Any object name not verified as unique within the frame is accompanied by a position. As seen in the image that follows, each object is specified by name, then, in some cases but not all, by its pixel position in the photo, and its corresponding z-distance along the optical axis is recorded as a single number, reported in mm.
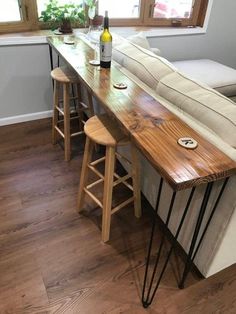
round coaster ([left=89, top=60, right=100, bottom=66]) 1769
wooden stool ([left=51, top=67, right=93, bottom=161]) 1995
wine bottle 1529
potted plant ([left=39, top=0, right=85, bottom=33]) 2398
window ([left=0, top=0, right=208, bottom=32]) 2418
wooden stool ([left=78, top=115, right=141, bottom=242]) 1372
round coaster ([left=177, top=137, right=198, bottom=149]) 1007
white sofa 1120
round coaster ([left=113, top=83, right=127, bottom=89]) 1469
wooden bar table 899
